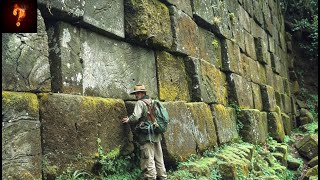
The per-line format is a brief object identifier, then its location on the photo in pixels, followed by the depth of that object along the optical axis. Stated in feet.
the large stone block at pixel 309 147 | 34.53
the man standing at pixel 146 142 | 17.52
